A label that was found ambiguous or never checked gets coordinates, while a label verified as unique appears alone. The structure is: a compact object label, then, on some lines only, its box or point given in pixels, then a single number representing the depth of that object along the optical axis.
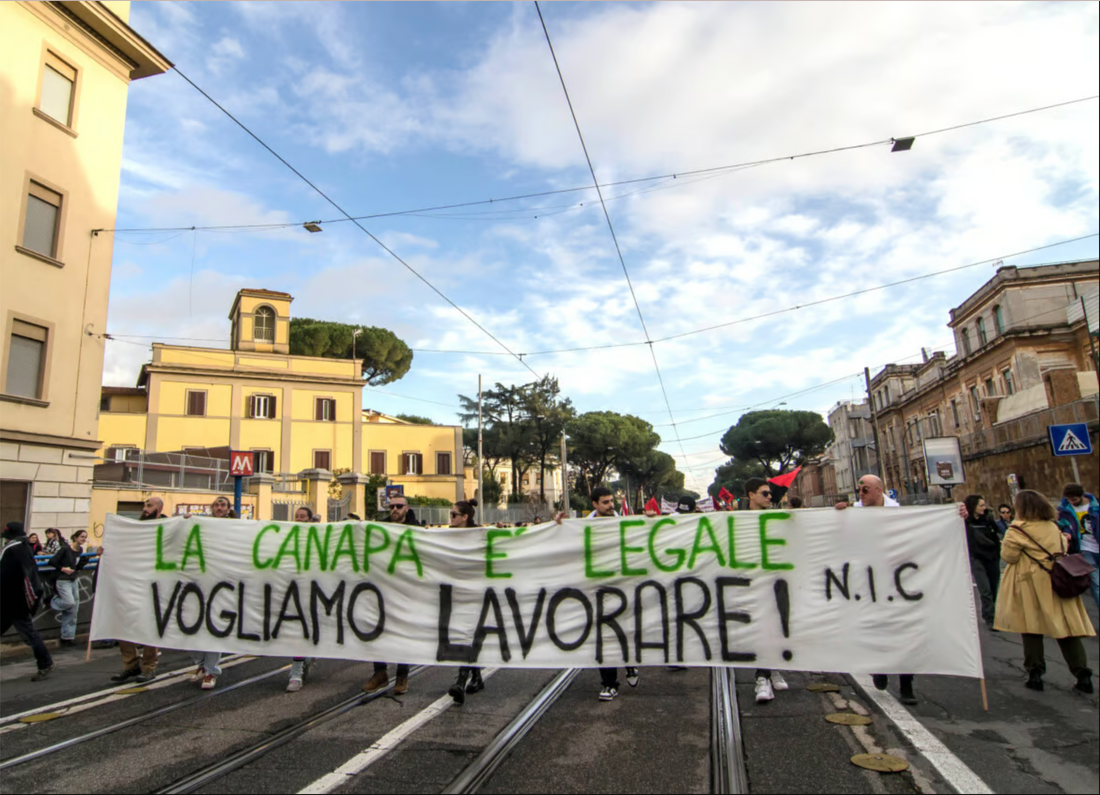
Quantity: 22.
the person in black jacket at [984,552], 9.00
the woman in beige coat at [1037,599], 5.61
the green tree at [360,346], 50.25
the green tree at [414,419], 69.24
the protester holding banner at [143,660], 7.01
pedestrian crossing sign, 11.67
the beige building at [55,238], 14.99
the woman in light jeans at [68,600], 9.69
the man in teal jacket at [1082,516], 8.98
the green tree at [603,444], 65.81
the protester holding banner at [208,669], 6.57
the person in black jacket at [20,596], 7.51
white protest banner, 5.23
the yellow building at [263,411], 35.34
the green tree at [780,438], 71.44
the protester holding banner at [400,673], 6.16
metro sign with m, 13.52
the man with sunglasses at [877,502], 5.52
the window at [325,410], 38.84
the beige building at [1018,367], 31.27
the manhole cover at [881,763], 4.09
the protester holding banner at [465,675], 5.81
